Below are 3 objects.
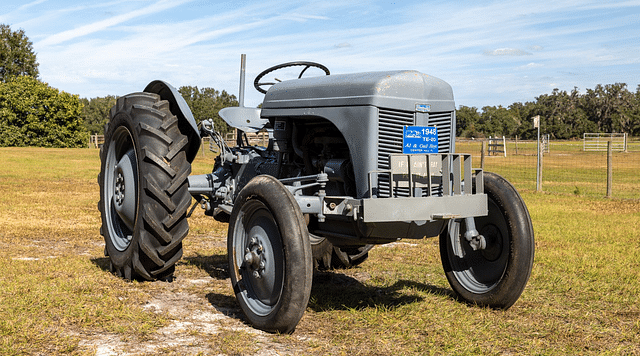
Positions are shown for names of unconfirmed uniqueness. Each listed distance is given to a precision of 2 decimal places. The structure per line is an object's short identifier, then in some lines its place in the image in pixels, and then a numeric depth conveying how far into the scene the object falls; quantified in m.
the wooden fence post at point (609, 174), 14.51
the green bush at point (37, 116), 49.03
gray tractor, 4.26
